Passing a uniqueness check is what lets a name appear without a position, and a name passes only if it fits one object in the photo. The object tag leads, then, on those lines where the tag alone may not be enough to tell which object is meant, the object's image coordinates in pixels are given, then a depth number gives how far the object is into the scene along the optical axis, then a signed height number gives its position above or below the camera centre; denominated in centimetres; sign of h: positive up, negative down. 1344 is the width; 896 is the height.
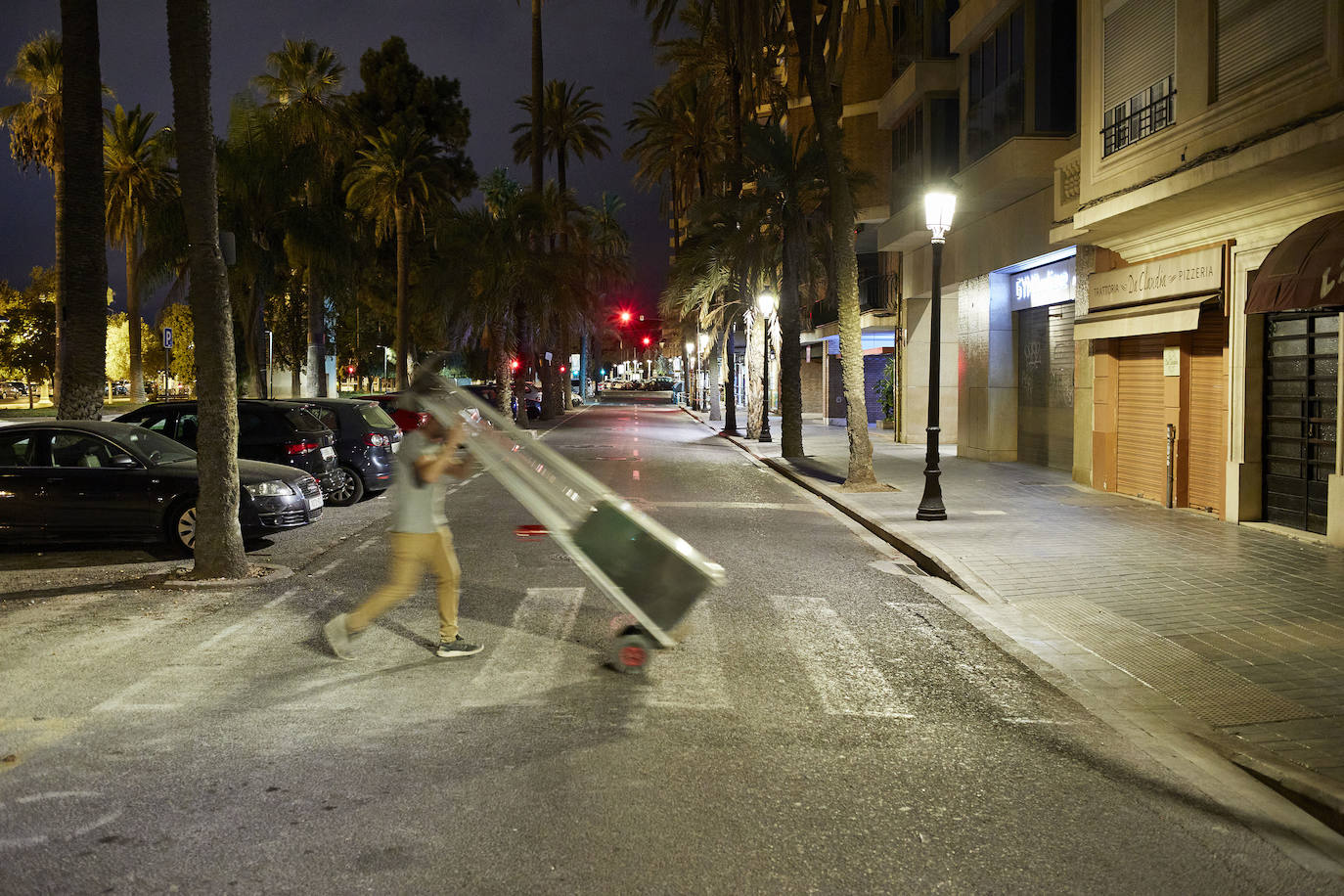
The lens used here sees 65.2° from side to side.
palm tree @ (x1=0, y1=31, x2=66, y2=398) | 4206 +1180
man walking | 666 -90
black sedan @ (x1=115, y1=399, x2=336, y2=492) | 1439 -47
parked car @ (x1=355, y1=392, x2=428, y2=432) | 1976 -32
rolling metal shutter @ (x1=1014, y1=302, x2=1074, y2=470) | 2153 +4
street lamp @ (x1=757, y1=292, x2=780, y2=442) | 3028 +119
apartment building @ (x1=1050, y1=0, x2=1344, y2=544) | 1130 +179
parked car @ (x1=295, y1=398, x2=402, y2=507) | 1603 -79
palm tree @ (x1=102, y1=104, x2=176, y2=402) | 4722 +1015
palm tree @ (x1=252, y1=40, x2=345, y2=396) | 3522 +1182
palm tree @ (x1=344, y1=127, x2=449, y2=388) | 4359 +888
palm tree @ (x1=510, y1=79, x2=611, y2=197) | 5675 +1453
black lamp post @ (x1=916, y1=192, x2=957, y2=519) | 1423 +56
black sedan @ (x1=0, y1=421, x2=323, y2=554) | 1075 -96
